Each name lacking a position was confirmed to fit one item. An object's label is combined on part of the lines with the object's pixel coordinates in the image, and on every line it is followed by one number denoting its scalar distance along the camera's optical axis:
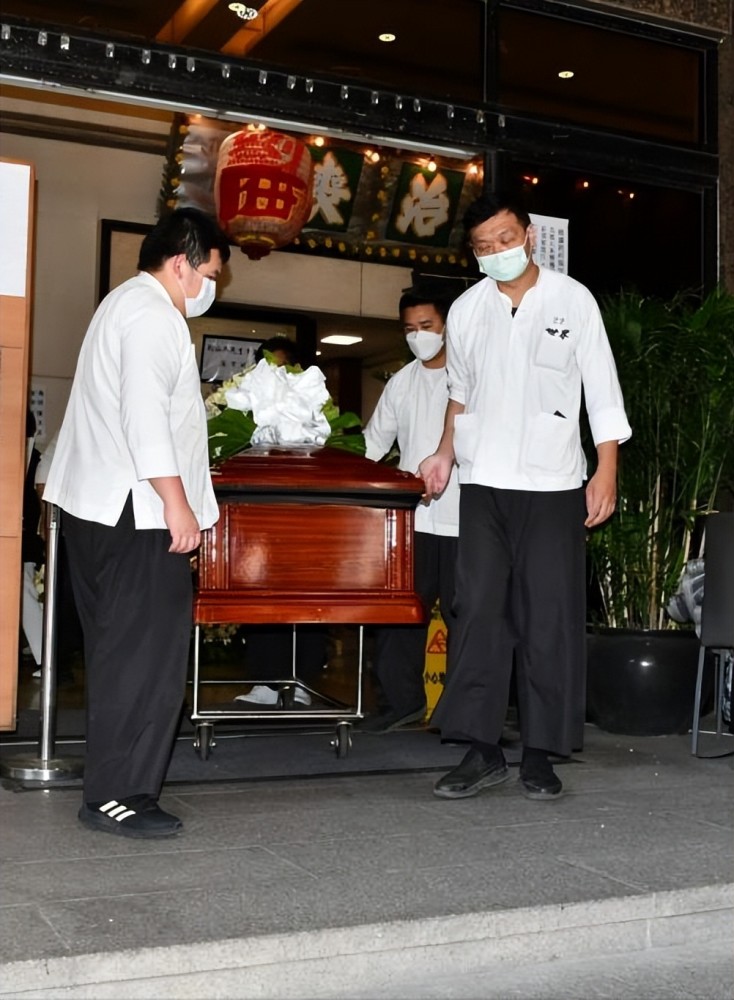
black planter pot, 5.52
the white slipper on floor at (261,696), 6.01
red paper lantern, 7.02
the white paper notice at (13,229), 4.57
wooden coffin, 4.31
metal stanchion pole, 4.32
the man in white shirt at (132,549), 3.54
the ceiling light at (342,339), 10.21
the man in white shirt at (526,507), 4.25
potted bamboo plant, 5.50
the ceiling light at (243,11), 5.64
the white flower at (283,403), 4.68
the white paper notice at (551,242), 6.26
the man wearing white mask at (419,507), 5.34
